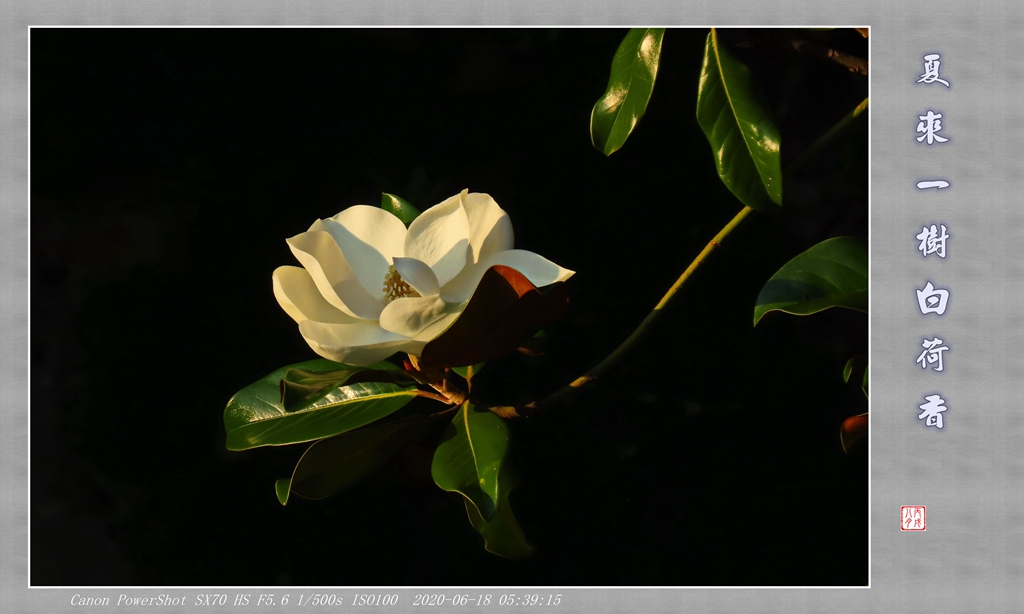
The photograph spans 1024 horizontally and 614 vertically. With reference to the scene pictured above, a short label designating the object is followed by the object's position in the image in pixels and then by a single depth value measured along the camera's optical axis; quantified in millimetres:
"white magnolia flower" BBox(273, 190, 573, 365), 4053
